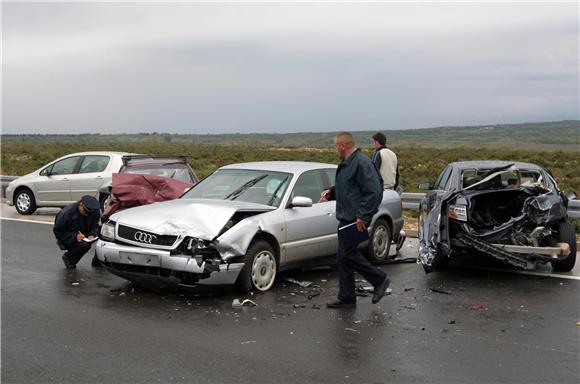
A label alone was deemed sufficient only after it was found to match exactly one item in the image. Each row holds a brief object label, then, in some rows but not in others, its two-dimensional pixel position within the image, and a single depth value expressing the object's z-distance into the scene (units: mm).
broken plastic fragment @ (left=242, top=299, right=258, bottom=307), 7672
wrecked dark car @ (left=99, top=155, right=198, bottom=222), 10547
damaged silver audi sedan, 7757
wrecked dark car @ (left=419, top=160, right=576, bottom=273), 9227
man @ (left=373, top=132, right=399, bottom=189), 12148
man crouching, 9609
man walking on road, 7477
